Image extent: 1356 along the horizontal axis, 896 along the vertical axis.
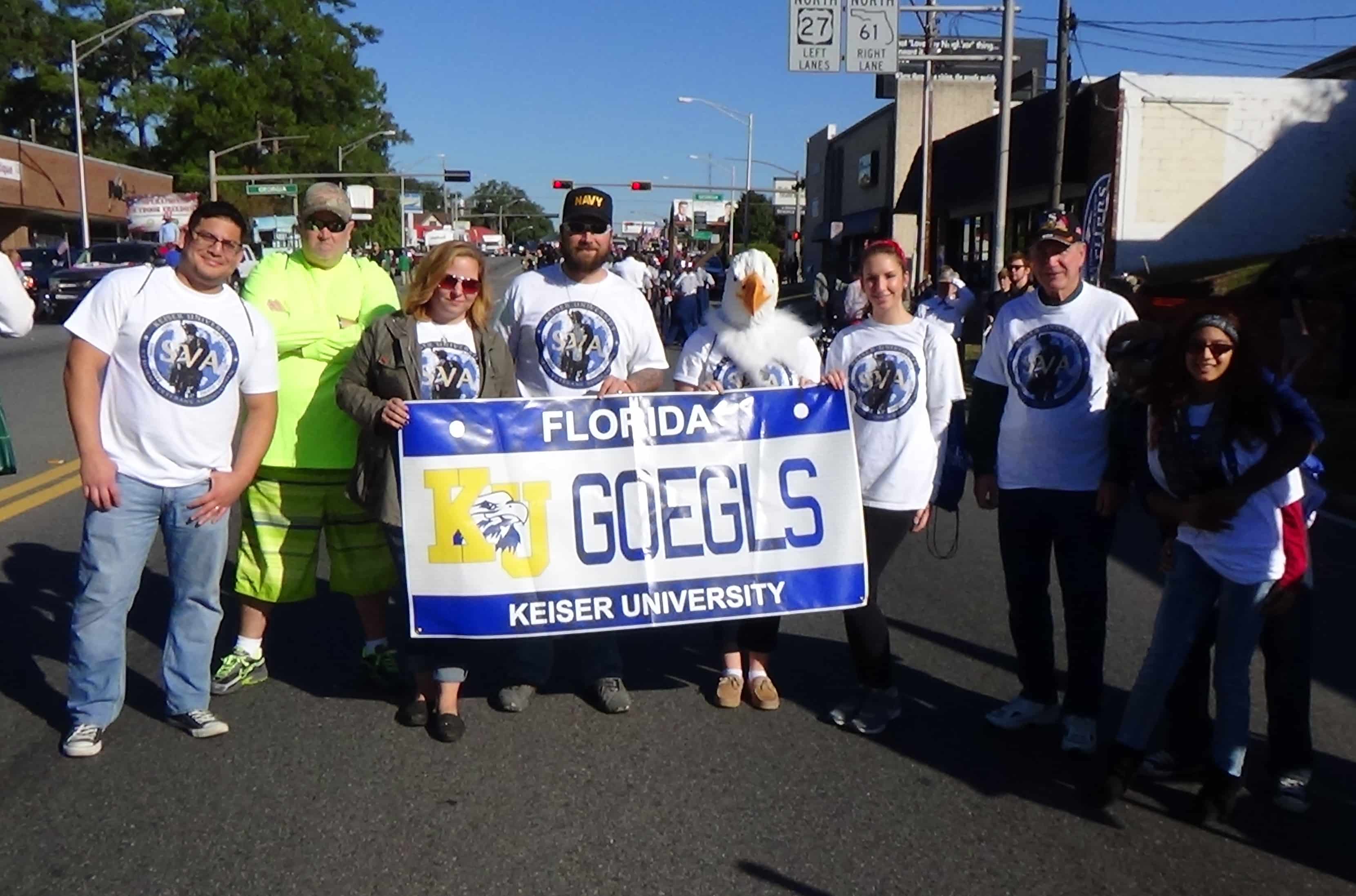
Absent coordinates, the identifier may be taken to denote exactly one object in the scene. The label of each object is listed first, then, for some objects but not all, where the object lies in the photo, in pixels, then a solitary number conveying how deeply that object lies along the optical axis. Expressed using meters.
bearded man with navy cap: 5.18
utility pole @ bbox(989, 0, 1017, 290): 21.97
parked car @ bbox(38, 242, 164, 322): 30.41
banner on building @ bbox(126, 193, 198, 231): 51.41
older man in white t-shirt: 4.67
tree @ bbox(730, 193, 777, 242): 100.75
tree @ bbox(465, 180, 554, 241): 173.26
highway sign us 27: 23.17
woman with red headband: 4.88
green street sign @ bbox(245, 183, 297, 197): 67.56
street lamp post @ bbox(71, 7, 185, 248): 37.91
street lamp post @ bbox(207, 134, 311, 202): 69.81
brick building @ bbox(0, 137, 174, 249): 56.09
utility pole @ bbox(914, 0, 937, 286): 26.59
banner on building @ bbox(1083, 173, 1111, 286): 20.62
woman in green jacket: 4.86
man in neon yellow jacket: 5.18
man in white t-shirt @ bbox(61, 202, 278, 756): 4.40
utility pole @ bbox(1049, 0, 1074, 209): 22.95
